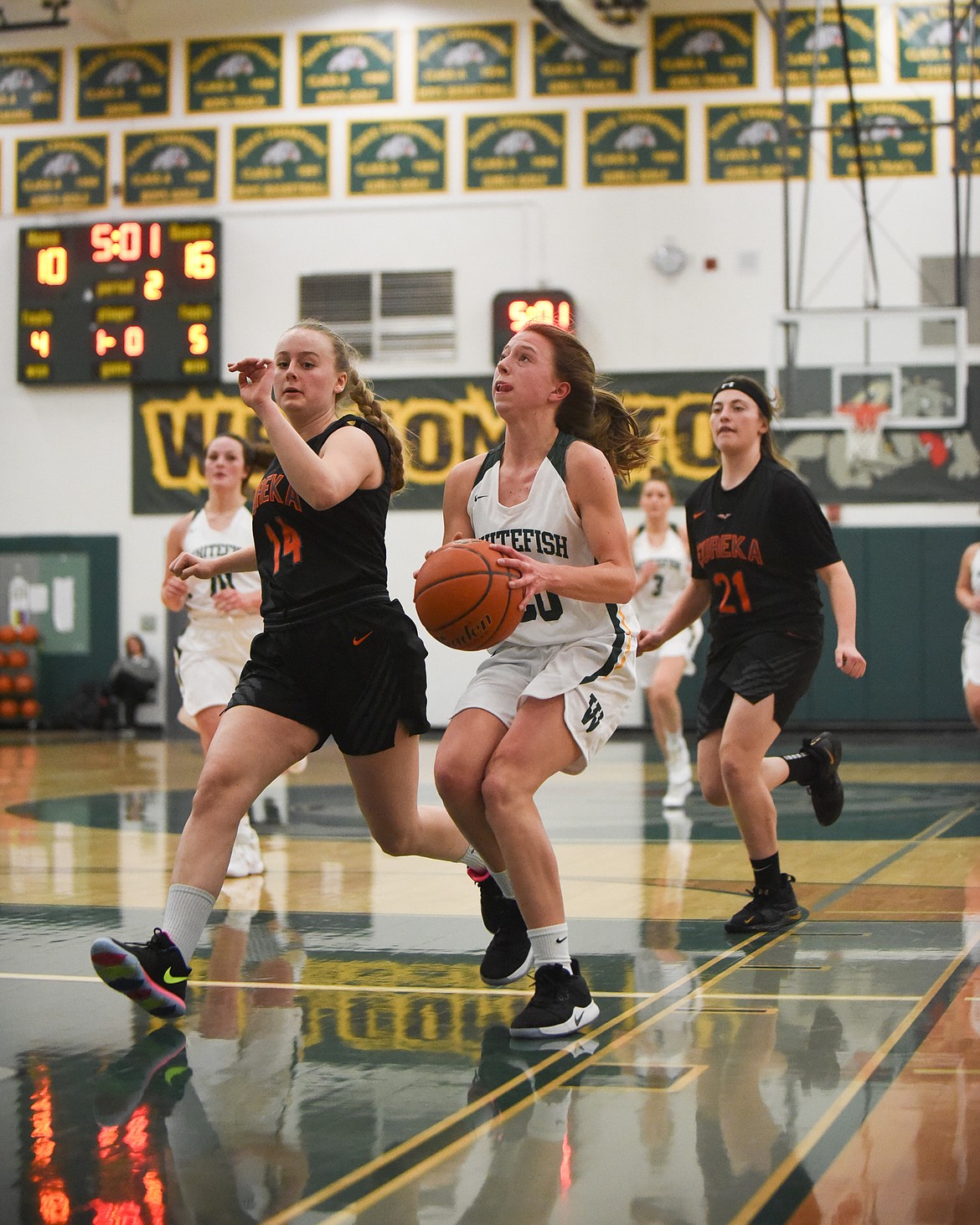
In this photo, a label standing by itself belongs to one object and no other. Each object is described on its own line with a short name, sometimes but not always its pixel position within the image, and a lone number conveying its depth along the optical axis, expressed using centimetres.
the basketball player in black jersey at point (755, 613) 536
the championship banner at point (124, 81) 1869
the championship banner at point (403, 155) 1806
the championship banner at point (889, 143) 1716
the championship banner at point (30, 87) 1898
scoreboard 1744
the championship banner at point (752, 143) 1733
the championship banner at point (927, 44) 1712
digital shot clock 1727
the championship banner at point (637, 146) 1756
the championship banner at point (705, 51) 1739
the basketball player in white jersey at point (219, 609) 682
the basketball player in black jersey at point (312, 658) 397
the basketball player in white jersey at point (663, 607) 1000
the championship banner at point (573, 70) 1766
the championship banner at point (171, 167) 1855
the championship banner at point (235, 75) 1839
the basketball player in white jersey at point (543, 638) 393
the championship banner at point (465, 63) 1791
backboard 1445
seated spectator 1803
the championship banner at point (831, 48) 1720
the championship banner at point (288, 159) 1830
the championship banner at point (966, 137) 1681
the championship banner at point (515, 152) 1783
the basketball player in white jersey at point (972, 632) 990
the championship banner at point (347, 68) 1816
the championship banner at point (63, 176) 1880
